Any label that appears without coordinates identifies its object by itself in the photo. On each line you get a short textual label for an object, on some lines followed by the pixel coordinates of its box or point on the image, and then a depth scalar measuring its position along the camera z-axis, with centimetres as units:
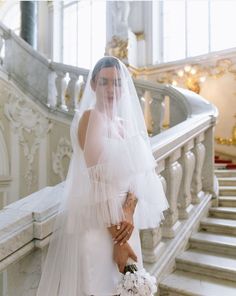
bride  141
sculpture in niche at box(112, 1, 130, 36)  815
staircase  217
